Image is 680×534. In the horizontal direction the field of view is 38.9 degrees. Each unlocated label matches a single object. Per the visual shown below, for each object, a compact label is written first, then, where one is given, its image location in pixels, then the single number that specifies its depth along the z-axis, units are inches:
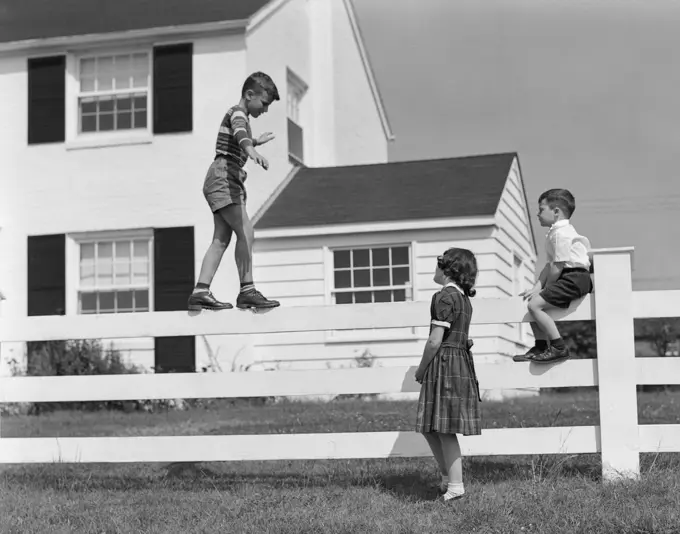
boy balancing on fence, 248.7
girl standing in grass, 208.8
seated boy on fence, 225.3
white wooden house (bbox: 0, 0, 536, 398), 589.3
